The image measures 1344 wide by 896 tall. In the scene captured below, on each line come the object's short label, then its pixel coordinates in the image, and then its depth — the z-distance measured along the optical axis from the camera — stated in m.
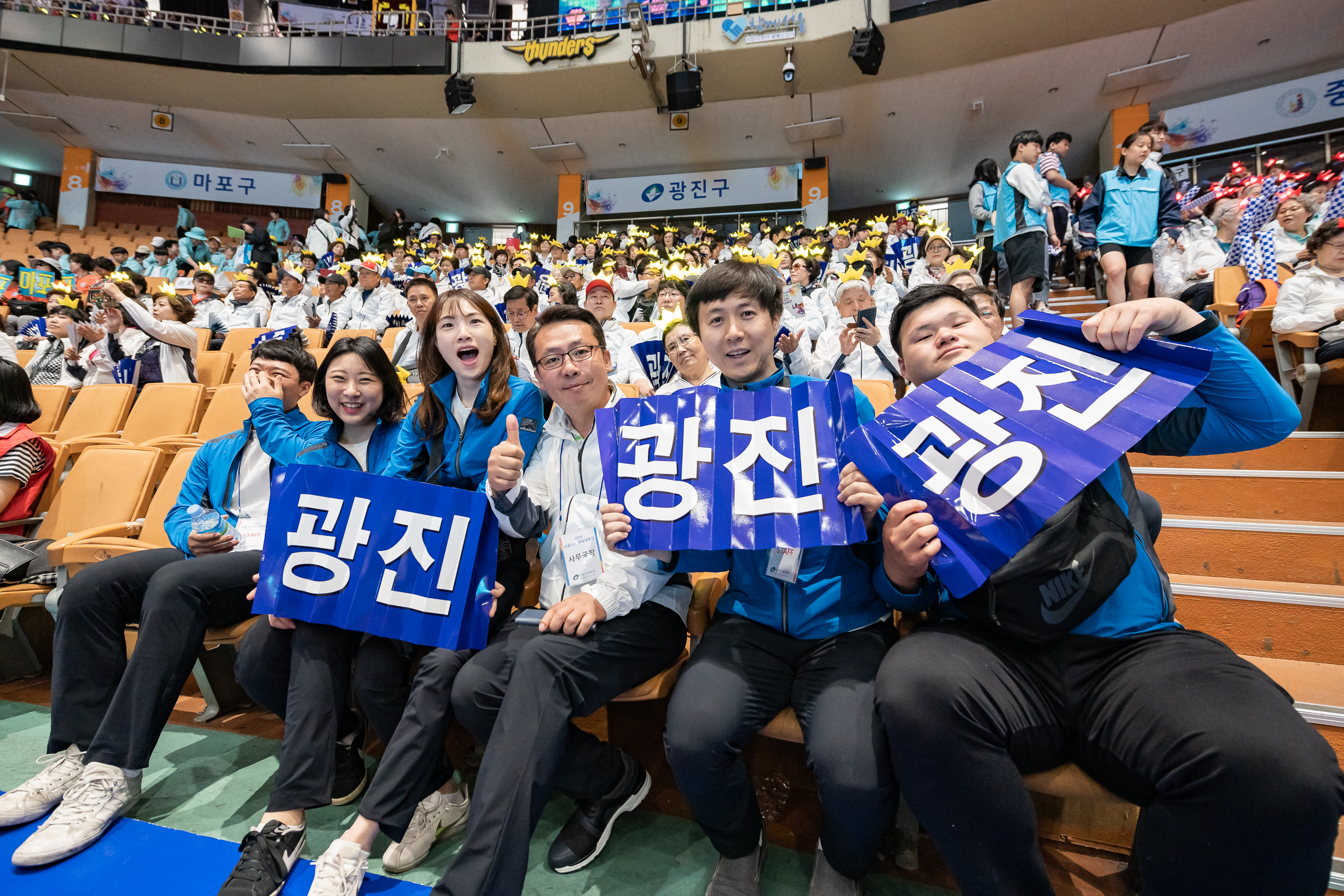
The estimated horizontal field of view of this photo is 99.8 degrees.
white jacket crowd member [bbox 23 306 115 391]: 4.65
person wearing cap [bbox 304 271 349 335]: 6.31
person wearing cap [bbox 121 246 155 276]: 10.66
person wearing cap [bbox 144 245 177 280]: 10.72
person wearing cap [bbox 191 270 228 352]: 6.04
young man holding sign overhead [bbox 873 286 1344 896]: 0.76
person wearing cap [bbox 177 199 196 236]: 11.97
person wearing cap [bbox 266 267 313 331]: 6.50
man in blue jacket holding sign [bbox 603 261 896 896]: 1.05
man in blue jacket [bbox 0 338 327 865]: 1.42
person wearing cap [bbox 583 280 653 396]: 3.96
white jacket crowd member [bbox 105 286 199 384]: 3.91
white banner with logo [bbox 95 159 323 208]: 12.78
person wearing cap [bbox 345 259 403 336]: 6.34
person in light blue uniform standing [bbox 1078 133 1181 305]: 3.43
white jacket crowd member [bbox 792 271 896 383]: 3.15
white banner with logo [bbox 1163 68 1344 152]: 8.49
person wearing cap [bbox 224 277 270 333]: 6.62
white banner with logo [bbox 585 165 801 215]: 12.34
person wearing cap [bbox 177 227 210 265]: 11.23
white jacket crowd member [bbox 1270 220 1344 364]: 2.40
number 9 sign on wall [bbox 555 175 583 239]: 13.00
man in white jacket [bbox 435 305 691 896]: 1.09
